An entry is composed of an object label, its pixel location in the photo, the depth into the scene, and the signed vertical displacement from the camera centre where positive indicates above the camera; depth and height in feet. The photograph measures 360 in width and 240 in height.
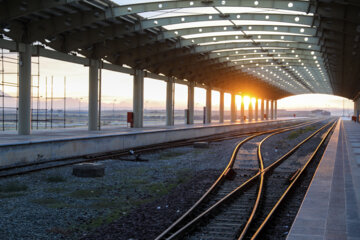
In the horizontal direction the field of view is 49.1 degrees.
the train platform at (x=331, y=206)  20.47 -6.11
